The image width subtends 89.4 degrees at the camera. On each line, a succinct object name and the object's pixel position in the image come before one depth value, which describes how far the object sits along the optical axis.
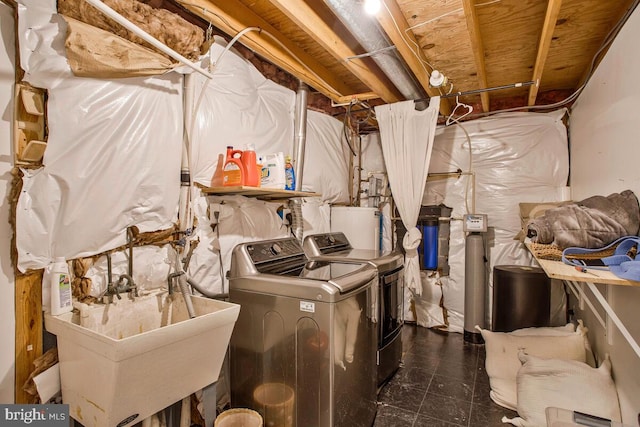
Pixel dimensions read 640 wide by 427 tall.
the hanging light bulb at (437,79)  2.41
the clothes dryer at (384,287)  2.32
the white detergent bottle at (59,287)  1.26
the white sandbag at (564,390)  1.76
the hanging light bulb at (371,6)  1.54
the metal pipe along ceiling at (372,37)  1.68
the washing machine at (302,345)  1.58
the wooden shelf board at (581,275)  1.13
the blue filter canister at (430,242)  3.55
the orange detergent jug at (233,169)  1.91
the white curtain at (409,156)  2.95
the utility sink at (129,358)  1.09
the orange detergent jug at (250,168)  1.93
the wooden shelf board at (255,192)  1.83
